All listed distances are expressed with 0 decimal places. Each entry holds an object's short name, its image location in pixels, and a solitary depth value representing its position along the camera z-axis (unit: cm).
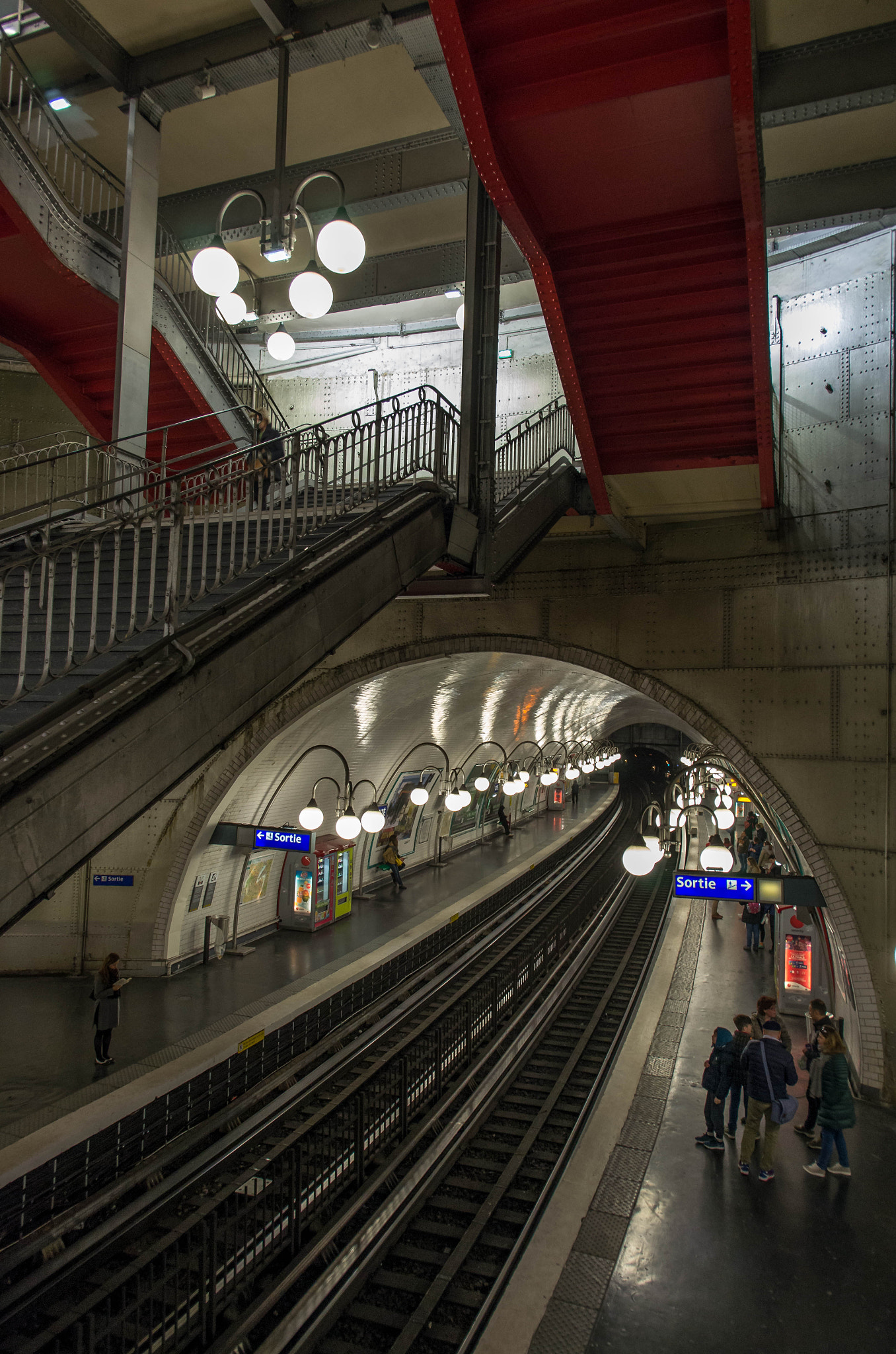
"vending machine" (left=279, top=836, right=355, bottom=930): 1555
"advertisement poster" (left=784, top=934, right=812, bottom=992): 1153
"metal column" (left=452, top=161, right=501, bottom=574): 804
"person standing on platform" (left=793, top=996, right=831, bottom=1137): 749
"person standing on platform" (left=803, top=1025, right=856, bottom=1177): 714
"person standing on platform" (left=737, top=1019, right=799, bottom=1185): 717
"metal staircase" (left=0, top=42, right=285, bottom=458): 930
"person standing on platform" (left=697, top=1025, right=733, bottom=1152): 767
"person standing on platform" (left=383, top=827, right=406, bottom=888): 1917
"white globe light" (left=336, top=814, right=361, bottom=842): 1198
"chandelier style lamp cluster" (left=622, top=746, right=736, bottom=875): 814
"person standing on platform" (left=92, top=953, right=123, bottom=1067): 919
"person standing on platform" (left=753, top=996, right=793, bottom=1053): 785
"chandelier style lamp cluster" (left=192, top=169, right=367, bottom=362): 634
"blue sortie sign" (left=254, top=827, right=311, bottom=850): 1234
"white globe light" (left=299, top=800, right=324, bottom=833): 1213
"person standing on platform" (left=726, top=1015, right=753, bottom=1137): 773
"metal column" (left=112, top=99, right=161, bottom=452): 977
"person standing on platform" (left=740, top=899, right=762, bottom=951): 1500
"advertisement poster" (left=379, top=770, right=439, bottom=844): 1911
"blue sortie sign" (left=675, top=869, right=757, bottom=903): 873
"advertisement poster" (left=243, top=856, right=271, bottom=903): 1463
